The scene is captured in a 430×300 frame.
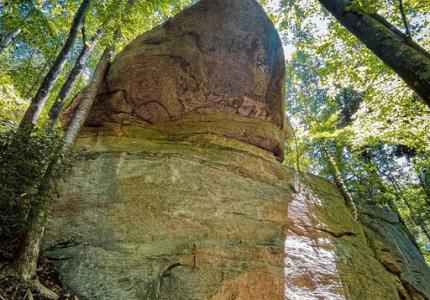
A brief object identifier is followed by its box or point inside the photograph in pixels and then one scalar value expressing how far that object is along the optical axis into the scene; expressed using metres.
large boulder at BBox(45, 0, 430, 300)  4.57
